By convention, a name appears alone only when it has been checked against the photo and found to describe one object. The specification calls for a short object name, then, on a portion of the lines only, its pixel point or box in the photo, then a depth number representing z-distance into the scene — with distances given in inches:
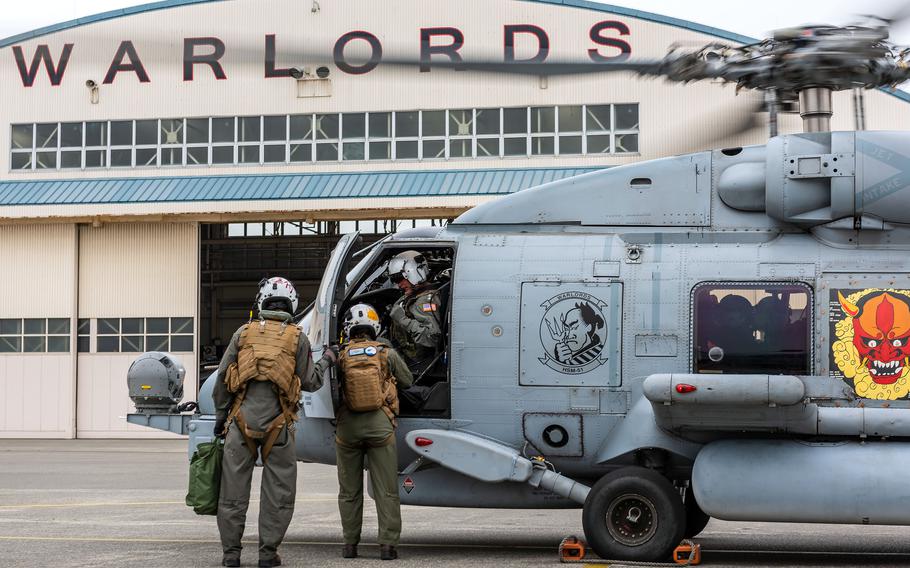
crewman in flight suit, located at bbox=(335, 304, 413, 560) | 367.9
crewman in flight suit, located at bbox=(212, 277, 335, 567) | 344.8
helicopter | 350.3
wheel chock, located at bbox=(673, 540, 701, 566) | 352.2
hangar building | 1225.4
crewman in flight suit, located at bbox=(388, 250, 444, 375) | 398.6
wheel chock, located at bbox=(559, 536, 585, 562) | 358.6
